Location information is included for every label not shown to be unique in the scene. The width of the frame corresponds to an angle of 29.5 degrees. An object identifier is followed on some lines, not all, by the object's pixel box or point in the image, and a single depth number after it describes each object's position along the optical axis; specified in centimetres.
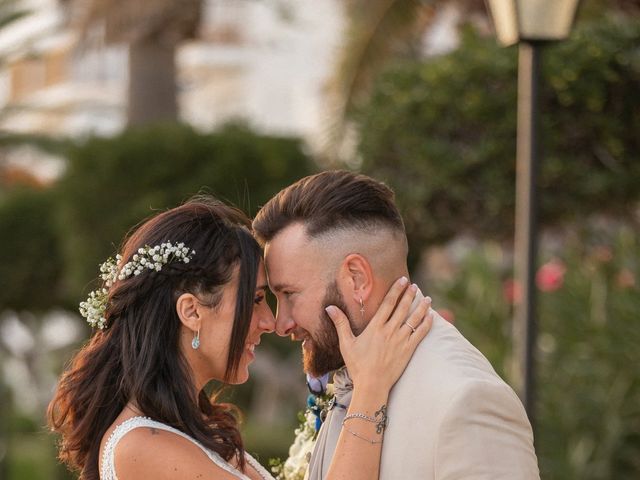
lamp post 591
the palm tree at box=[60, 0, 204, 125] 1289
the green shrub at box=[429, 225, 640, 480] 909
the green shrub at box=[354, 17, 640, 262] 796
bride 348
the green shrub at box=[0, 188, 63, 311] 1407
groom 305
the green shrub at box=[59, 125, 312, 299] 1089
